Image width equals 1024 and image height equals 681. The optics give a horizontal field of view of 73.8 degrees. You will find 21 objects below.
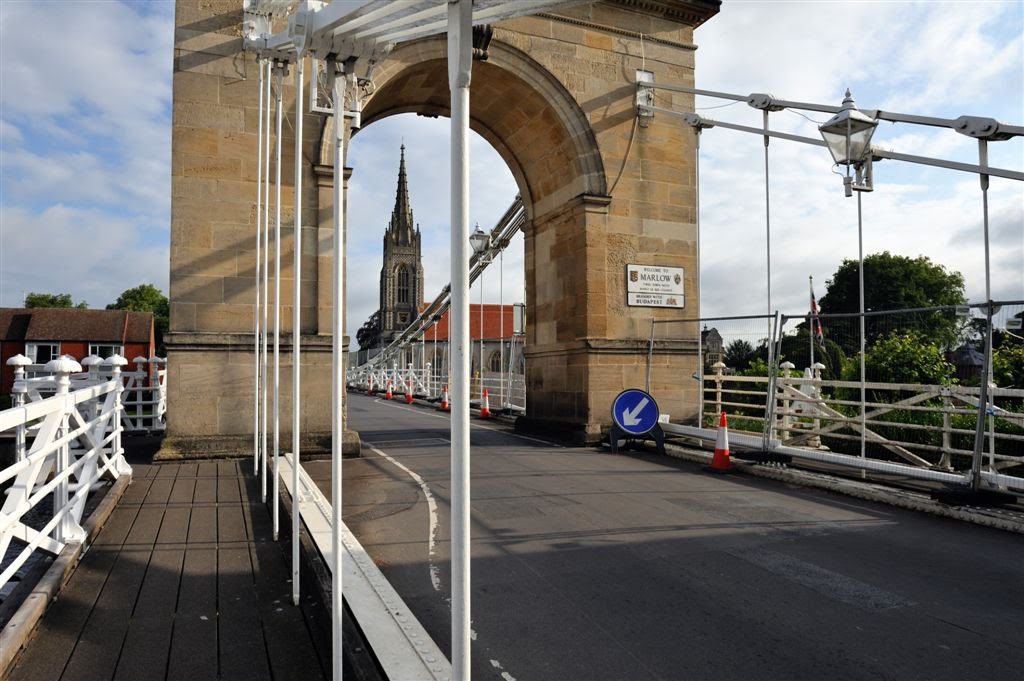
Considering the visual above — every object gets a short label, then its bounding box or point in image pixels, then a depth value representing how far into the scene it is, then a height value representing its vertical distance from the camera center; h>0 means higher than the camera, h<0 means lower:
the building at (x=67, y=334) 46.91 +1.22
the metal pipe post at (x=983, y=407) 5.73 -0.46
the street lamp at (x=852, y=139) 7.43 +2.38
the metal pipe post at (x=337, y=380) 2.51 -0.12
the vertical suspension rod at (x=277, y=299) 4.46 +0.36
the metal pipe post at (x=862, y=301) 7.23 +0.58
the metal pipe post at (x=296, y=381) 3.54 -0.16
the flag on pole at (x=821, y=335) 10.55 +0.28
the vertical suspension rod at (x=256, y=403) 6.44 -0.50
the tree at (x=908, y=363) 11.70 -0.19
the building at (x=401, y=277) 79.50 +8.94
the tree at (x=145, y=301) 66.38 +4.92
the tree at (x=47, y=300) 70.12 +5.24
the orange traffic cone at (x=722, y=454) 8.11 -1.22
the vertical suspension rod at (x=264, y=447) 5.29 -0.76
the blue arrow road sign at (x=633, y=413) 9.55 -0.86
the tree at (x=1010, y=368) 10.18 -0.24
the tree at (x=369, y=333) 83.81 +2.45
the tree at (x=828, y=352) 10.28 +0.00
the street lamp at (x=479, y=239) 17.38 +2.90
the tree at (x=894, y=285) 47.56 +4.77
